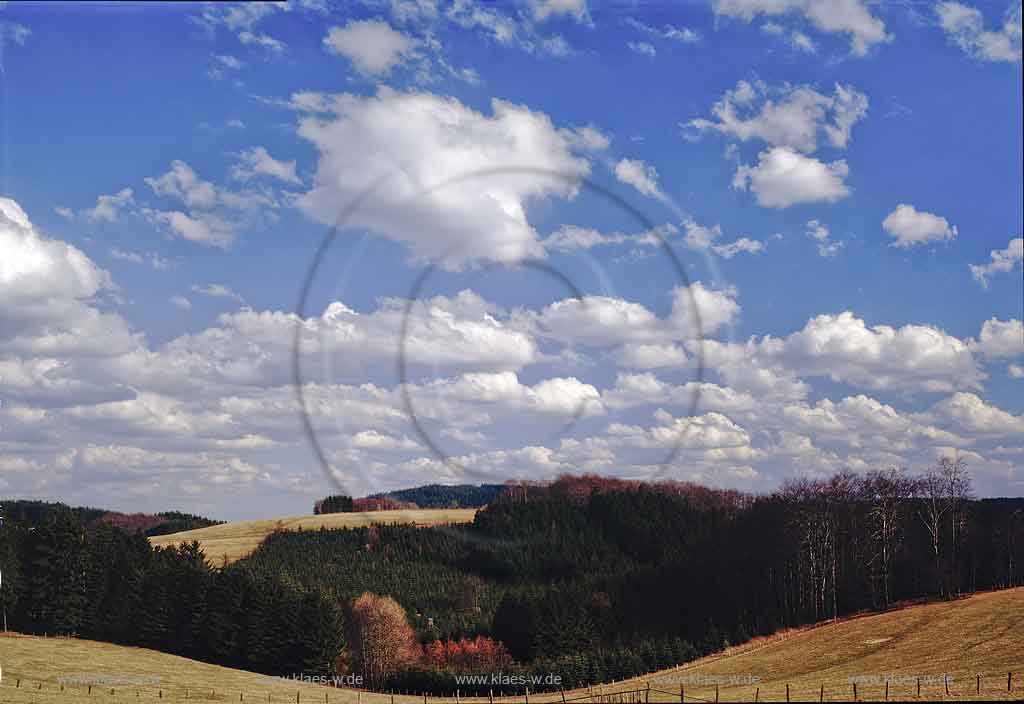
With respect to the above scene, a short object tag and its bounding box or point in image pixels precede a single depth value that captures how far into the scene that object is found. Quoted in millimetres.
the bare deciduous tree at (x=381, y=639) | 143875
